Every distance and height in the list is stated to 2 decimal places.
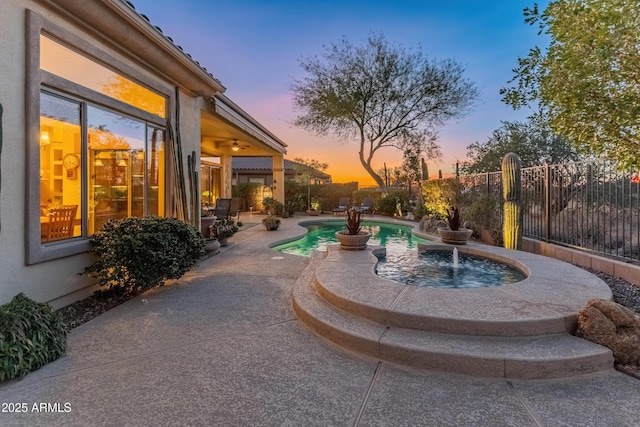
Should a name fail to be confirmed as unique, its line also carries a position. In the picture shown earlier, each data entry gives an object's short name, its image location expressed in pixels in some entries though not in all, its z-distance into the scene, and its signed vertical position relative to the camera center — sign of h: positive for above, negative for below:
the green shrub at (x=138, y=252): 4.70 -0.66
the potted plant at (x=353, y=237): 7.65 -0.69
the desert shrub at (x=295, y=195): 20.92 +0.72
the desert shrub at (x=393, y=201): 18.97 +0.29
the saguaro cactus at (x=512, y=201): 8.04 +0.14
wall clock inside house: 4.86 +0.63
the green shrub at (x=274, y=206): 18.17 +0.03
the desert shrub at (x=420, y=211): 15.78 -0.21
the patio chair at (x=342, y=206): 20.12 +0.03
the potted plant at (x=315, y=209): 20.17 -0.15
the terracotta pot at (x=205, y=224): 9.36 -0.49
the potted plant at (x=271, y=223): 12.57 -0.62
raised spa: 5.71 -1.22
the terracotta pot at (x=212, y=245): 8.10 -0.95
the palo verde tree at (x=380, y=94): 20.28 +6.98
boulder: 3.01 -1.15
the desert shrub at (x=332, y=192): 21.98 +0.96
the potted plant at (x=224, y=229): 9.48 -0.65
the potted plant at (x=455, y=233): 8.38 -0.66
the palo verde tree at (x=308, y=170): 21.97 +2.64
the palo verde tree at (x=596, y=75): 4.12 +1.74
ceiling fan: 14.72 +2.92
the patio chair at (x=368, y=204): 19.83 +0.15
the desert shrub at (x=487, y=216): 9.67 -0.28
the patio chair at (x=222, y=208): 13.41 -0.06
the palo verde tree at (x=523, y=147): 15.75 +2.96
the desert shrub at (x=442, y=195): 12.61 +0.46
